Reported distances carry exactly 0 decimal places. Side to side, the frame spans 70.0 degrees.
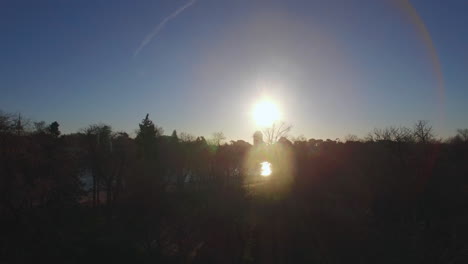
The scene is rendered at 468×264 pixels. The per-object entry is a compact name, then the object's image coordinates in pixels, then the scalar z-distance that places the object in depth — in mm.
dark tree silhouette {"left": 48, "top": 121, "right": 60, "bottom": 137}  36647
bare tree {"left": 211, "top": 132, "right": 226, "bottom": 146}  69756
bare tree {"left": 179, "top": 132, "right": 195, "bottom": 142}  66688
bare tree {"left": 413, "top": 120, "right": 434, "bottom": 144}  46988
